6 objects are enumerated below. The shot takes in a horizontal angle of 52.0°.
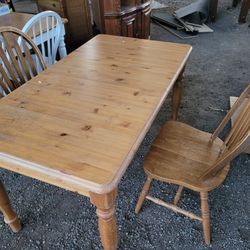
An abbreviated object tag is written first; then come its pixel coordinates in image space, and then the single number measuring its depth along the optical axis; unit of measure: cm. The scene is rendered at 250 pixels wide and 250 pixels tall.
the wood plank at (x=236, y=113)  190
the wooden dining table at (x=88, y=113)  77
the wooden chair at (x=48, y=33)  187
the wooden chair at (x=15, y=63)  132
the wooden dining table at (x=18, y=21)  214
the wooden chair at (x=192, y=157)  107
